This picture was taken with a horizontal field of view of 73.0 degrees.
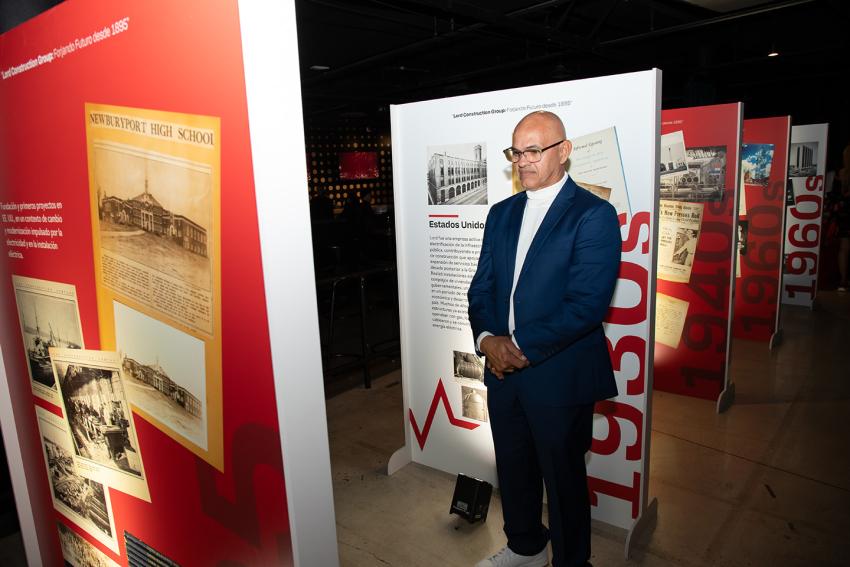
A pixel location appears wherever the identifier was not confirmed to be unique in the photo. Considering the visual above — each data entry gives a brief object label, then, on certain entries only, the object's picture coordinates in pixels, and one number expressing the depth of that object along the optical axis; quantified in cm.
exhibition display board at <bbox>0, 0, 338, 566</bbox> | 97
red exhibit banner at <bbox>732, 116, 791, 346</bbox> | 530
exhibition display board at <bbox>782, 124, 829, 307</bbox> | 633
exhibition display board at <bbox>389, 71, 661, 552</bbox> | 241
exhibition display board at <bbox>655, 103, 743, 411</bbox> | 389
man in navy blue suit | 195
